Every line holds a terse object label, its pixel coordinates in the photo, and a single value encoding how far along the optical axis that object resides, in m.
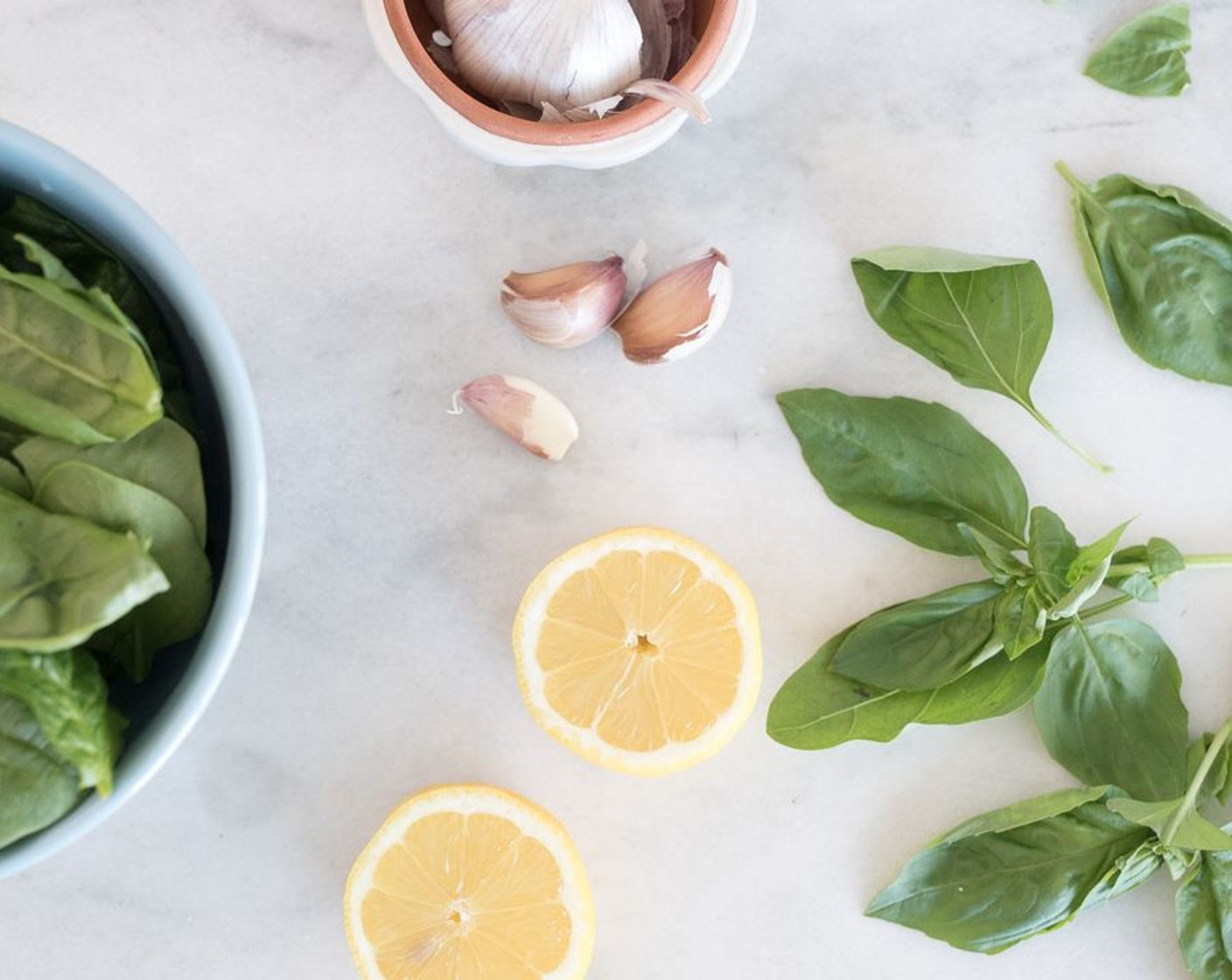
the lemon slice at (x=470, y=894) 0.50
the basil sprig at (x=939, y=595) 0.50
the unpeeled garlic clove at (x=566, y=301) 0.50
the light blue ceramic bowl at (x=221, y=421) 0.42
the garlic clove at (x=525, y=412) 0.50
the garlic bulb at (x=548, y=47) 0.47
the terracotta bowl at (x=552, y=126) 0.48
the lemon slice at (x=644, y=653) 0.50
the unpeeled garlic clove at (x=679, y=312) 0.50
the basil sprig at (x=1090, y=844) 0.51
